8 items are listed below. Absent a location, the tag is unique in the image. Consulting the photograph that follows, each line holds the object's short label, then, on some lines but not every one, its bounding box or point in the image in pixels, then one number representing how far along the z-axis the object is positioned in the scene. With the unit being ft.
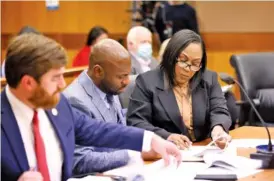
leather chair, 17.79
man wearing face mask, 20.06
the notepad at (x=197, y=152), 10.30
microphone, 9.86
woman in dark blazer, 11.83
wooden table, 9.32
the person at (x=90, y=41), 25.46
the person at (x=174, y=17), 27.66
